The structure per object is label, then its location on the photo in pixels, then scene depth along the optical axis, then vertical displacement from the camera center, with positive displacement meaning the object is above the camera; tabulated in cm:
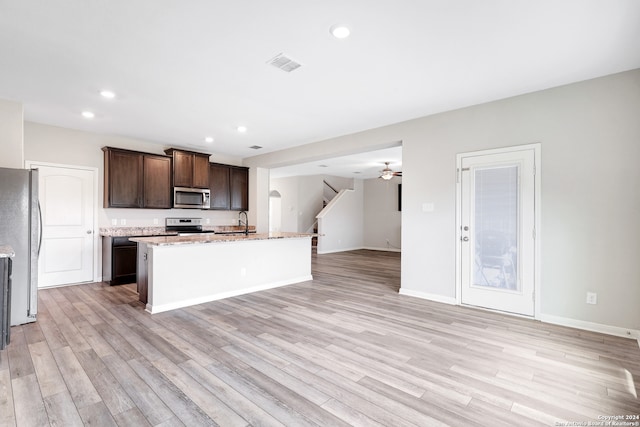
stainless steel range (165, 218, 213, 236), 644 -27
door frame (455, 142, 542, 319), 364 -3
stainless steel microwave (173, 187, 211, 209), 625 +31
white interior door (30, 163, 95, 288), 509 -21
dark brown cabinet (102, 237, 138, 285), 531 -82
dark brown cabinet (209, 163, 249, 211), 707 +61
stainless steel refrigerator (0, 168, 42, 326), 336 -21
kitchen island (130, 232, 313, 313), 396 -78
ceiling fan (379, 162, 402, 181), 815 +103
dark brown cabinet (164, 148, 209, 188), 622 +90
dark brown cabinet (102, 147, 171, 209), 552 +61
